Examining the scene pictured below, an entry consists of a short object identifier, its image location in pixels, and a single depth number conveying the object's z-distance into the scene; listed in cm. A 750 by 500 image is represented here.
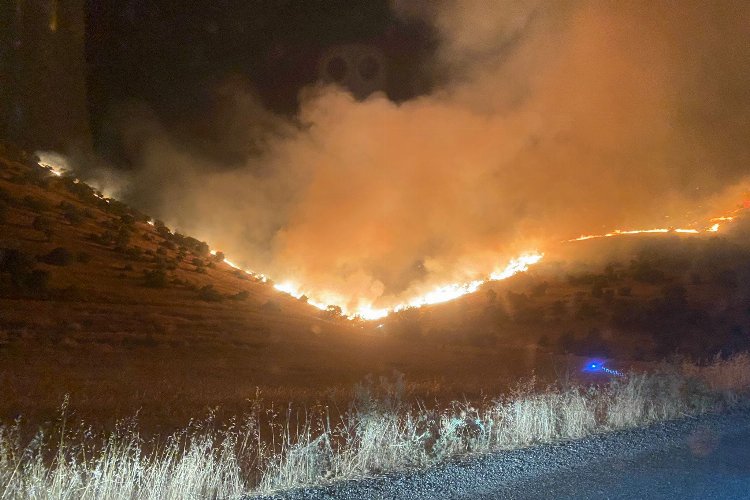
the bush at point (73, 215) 3838
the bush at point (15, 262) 2825
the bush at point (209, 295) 3469
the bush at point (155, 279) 3341
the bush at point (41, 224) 3472
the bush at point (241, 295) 3639
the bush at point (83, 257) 3281
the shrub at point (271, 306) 3574
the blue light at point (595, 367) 2005
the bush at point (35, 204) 3781
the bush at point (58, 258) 3108
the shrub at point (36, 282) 2775
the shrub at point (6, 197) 3675
